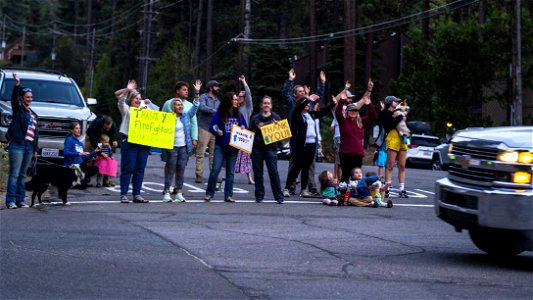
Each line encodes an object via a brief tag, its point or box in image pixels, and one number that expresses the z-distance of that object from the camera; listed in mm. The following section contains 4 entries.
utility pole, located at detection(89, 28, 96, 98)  83769
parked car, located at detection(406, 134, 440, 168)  39219
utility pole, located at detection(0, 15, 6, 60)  111988
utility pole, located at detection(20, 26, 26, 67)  110588
